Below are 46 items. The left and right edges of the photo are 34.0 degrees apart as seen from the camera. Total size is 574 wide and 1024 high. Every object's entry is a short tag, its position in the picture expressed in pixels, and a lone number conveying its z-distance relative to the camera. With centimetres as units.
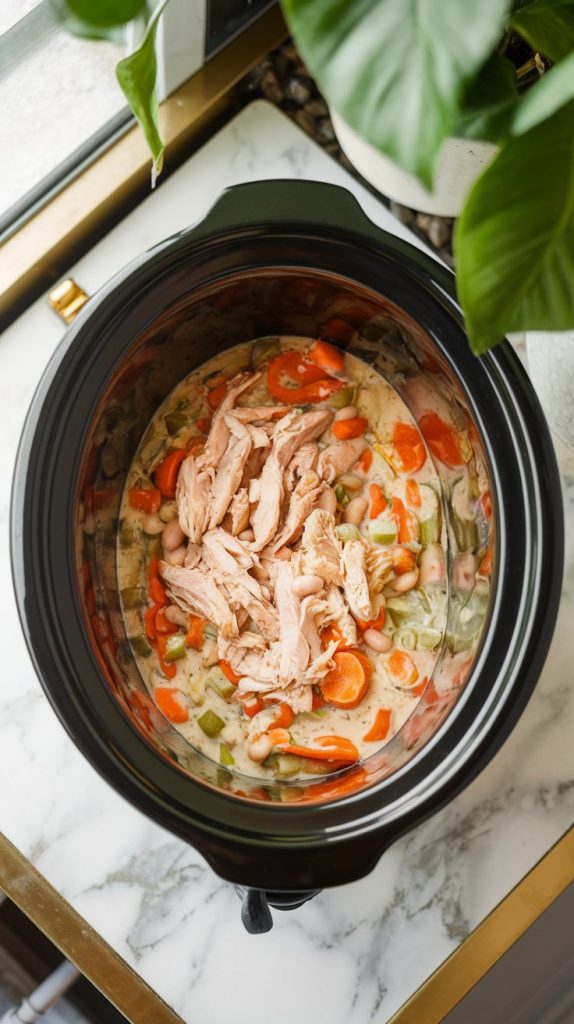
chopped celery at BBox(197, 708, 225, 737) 80
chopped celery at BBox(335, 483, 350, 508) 85
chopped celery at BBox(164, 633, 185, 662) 82
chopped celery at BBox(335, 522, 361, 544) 83
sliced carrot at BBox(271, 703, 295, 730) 80
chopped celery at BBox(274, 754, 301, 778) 79
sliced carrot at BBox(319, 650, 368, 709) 80
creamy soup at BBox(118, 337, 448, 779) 80
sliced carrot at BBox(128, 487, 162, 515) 84
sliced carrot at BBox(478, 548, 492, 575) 71
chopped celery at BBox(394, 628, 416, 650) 82
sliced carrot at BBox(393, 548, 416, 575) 81
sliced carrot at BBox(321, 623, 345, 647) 80
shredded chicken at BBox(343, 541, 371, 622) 80
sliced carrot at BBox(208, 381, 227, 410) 87
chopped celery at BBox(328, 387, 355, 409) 87
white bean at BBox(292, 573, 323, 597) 79
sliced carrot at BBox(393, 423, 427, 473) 85
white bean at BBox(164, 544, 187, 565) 83
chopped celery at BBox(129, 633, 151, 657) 81
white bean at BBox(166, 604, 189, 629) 82
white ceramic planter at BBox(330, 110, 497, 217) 79
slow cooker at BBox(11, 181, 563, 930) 65
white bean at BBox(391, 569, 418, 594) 82
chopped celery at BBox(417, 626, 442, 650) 81
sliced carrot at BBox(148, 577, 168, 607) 83
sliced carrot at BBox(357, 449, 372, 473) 86
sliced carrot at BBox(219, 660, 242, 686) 81
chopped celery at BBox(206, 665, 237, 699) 81
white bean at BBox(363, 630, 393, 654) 81
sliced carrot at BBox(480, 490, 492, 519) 71
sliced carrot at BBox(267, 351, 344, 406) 87
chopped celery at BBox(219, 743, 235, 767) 80
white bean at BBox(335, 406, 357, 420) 86
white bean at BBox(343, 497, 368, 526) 84
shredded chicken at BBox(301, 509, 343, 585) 80
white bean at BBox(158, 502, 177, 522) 84
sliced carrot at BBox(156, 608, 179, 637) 82
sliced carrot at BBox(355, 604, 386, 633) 81
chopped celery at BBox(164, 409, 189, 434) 86
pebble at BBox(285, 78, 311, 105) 99
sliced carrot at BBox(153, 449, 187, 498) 84
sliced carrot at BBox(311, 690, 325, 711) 81
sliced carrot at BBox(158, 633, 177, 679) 82
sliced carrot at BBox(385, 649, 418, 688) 81
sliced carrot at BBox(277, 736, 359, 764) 79
